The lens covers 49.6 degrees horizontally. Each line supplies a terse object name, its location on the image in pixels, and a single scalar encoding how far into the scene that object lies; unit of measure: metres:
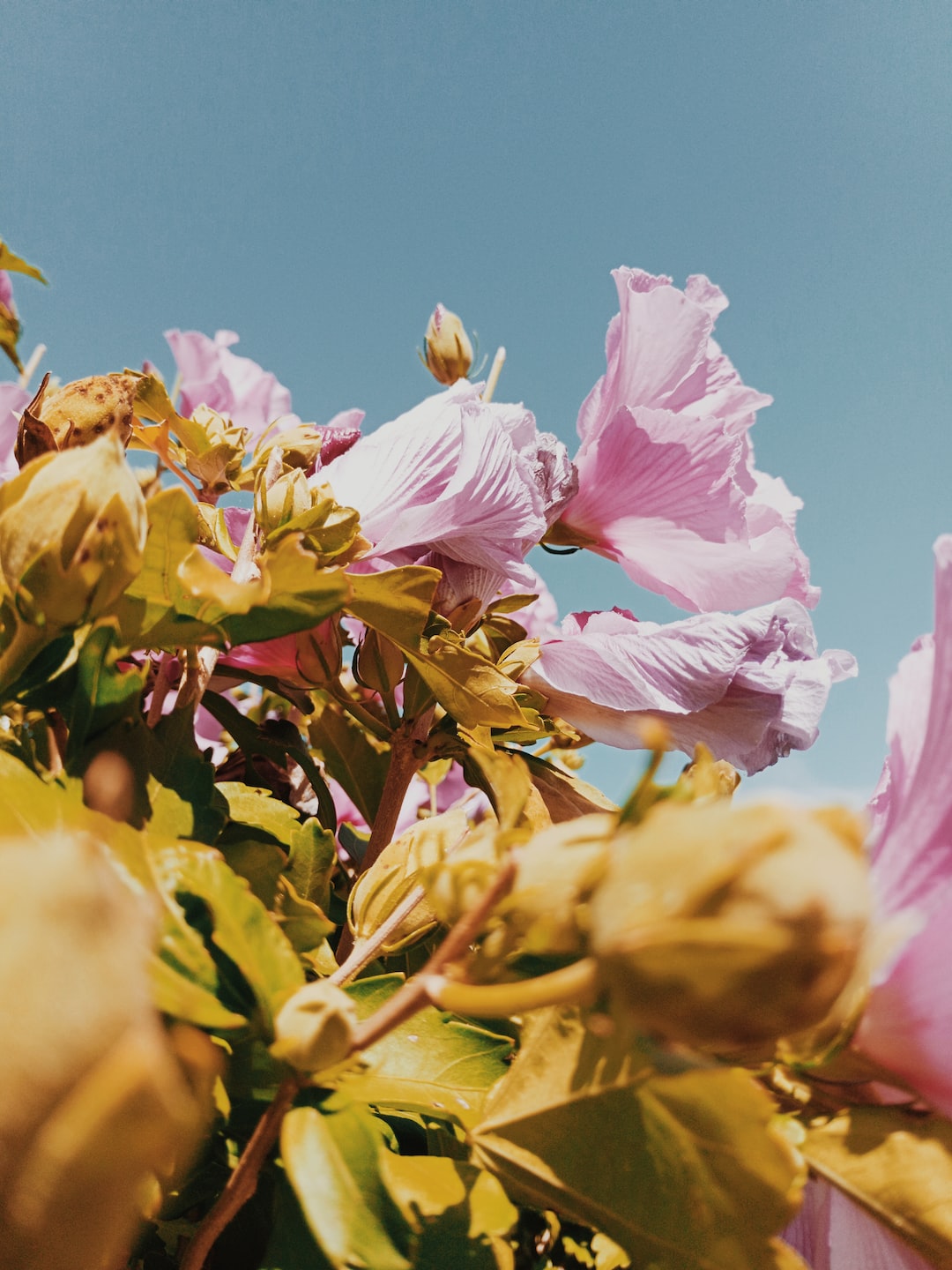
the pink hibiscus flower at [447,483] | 0.18
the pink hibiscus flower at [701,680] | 0.19
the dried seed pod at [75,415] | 0.16
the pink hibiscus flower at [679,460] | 0.21
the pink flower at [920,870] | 0.09
